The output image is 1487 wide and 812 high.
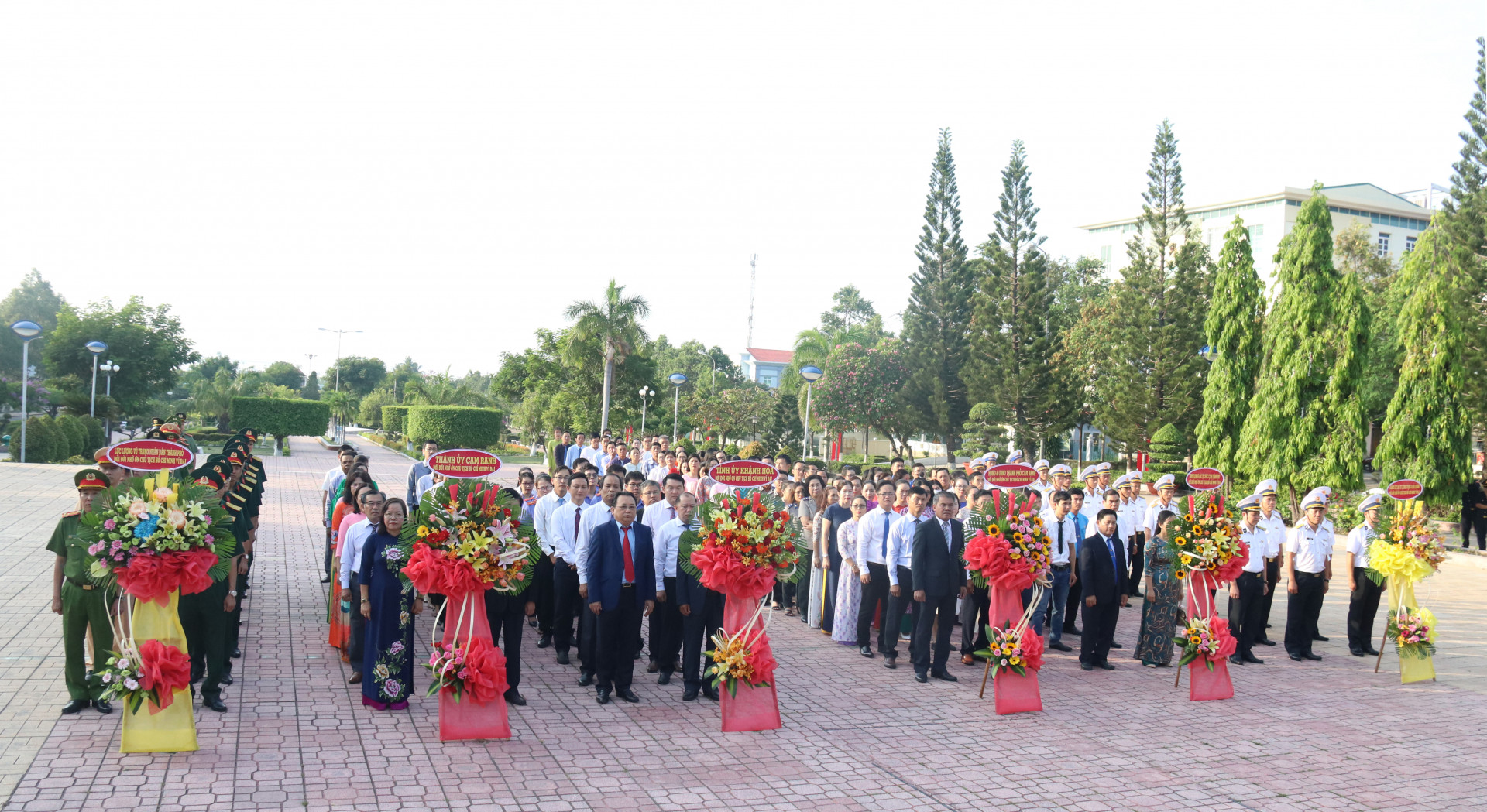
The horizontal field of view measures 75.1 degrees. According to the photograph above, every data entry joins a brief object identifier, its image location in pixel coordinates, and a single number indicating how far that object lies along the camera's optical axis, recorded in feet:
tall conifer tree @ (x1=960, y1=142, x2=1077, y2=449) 115.55
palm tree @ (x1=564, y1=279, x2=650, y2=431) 105.09
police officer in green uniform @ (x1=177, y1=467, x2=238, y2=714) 20.74
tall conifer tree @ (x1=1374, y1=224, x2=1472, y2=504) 63.46
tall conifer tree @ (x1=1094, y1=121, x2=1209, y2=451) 108.17
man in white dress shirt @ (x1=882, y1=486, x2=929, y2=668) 27.84
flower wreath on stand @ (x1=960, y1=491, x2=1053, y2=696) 23.95
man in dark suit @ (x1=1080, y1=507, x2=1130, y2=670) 28.63
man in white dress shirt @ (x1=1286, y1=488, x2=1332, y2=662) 31.48
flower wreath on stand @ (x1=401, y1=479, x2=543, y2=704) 19.93
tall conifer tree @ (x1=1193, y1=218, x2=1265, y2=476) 82.02
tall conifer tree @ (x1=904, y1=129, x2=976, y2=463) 125.80
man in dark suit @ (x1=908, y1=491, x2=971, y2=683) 26.61
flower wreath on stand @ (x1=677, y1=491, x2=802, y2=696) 21.77
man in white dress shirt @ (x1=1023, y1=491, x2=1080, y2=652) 31.30
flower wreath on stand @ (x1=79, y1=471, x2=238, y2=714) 18.12
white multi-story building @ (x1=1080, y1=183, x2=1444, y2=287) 193.77
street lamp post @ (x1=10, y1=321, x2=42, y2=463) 78.02
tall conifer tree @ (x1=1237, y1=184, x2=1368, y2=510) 66.39
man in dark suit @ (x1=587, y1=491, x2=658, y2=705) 23.44
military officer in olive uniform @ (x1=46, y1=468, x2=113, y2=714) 19.86
